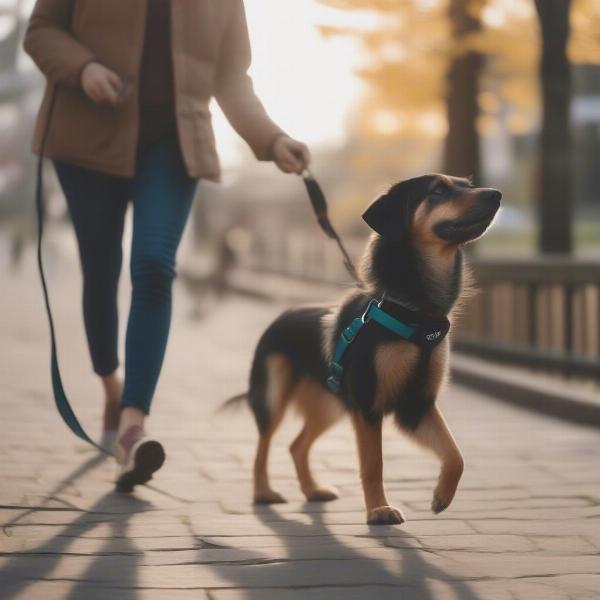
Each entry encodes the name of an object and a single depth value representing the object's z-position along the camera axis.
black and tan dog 8.23
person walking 9.40
